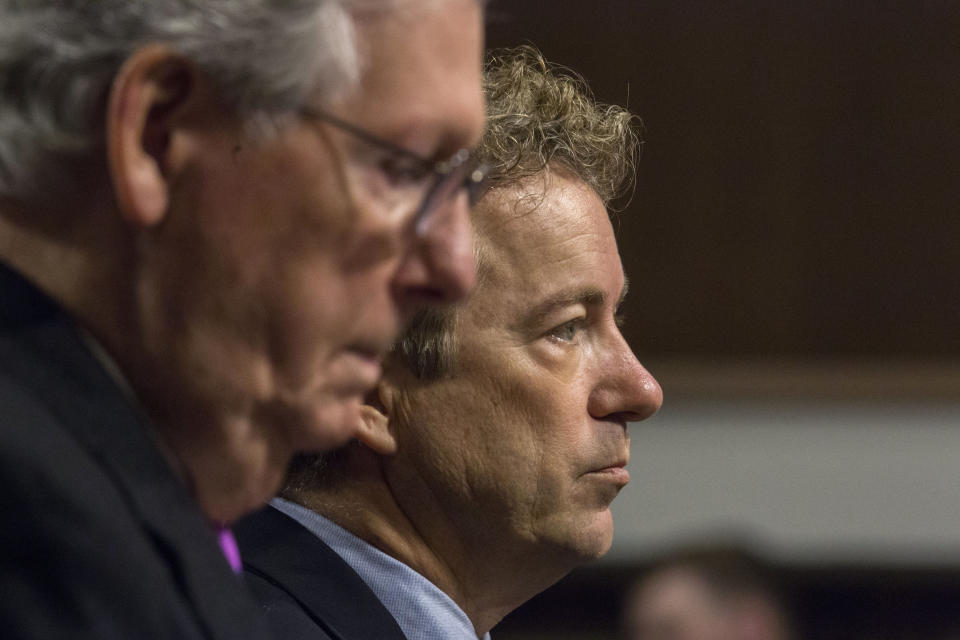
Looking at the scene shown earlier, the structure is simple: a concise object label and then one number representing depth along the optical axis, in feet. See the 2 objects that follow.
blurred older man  9.63
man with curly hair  10.48
